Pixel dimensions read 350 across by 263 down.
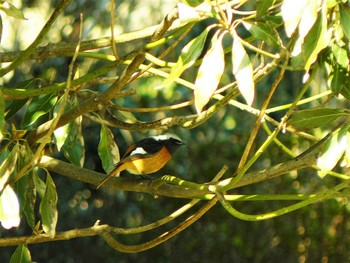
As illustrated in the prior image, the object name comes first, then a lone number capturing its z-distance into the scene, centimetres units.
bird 822
